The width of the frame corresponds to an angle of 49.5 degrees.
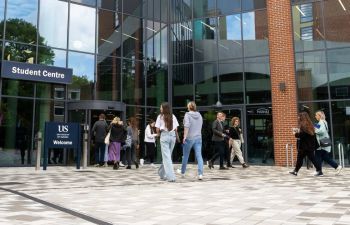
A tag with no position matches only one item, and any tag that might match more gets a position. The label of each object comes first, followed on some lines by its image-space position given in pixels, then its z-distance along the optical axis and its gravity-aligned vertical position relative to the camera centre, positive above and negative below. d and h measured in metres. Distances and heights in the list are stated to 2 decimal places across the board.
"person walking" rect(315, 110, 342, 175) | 10.01 -0.03
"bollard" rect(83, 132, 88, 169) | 12.58 -0.08
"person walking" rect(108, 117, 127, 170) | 13.12 +0.34
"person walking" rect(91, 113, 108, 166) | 13.91 +0.62
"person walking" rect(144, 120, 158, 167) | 14.07 +0.28
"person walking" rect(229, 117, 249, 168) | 13.36 +0.31
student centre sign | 13.64 +2.87
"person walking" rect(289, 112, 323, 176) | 9.61 +0.13
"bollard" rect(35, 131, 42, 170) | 11.76 +0.08
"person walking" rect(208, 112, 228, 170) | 12.20 +0.32
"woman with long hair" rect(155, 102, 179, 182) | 8.41 +0.30
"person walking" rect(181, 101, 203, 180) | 8.89 +0.36
